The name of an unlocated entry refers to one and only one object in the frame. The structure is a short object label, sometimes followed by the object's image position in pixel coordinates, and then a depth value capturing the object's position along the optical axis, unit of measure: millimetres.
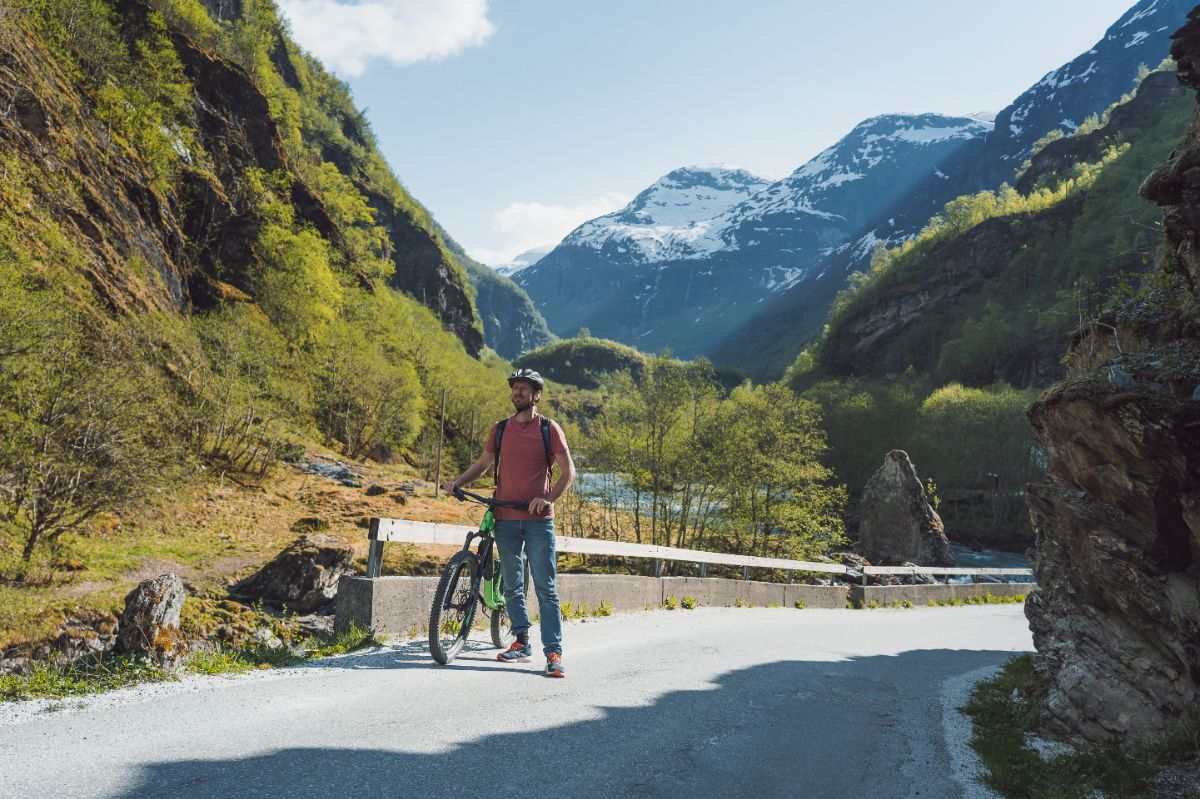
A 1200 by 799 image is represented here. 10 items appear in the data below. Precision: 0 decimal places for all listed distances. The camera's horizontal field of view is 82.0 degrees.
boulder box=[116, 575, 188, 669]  6090
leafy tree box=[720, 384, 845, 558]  22281
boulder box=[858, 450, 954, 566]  33844
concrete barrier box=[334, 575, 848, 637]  6250
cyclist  5602
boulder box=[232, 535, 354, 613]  12742
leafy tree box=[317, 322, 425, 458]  38219
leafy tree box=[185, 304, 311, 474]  21828
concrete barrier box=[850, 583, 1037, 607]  18609
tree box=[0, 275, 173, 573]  10867
